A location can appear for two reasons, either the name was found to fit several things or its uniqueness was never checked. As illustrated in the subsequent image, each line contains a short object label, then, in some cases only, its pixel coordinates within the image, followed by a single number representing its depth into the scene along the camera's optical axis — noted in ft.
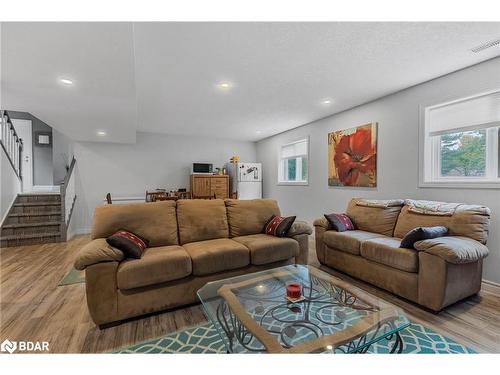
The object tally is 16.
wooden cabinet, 20.81
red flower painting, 12.64
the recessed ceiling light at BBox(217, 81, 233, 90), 10.39
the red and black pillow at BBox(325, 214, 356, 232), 10.34
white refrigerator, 21.71
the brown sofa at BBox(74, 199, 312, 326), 6.22
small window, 18.48
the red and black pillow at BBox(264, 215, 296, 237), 9.41
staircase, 14.20
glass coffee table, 4.02
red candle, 5.57
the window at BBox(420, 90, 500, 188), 8.63
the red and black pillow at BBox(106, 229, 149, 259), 6.72
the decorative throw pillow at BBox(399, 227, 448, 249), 7.22
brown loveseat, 6.68
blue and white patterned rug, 5.22
